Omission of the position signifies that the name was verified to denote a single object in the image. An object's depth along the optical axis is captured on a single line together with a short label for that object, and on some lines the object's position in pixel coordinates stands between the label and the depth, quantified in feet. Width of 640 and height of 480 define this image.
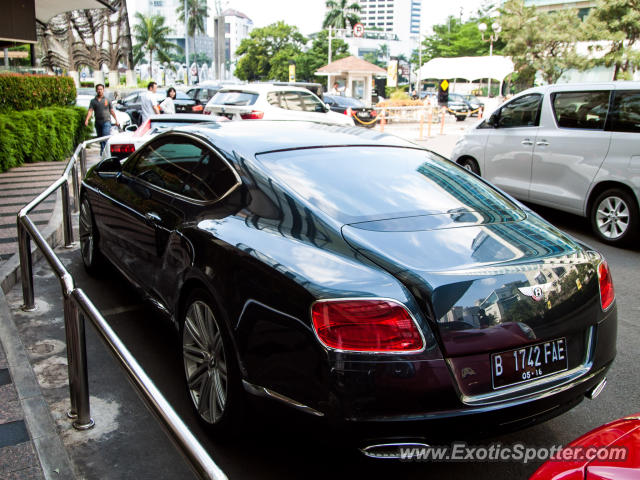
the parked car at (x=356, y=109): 89.45
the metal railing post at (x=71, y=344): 10.13
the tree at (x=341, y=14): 317.01
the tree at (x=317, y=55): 262.88
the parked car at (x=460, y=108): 126.72
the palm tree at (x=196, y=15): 324.09
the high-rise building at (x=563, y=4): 199.84
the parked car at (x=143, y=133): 30.71
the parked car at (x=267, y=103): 48.80
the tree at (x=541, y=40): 103.81
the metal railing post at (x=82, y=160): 29.86
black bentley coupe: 8.00
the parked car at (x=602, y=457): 5.70
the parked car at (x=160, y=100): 70.62
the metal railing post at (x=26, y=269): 15.34
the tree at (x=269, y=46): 266.77
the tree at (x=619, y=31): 89.51
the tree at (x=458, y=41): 244.63
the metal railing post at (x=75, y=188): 25.78
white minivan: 23.73
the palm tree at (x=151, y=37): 298.35
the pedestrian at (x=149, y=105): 52.26
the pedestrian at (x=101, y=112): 51.88
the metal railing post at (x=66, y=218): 20.72
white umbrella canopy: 135.23
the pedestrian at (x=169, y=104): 52.90
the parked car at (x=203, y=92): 80.66
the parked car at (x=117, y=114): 69.46
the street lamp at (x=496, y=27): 110.01
